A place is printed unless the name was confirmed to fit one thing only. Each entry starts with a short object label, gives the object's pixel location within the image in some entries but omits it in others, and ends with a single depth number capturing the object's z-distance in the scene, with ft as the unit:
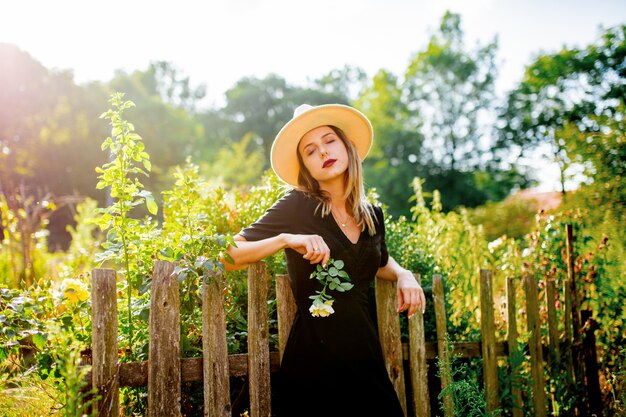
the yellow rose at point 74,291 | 7.20
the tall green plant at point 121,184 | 7.30
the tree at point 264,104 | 118.93
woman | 7.34
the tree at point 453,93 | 84.43
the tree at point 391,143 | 80.38
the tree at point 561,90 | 74.38
